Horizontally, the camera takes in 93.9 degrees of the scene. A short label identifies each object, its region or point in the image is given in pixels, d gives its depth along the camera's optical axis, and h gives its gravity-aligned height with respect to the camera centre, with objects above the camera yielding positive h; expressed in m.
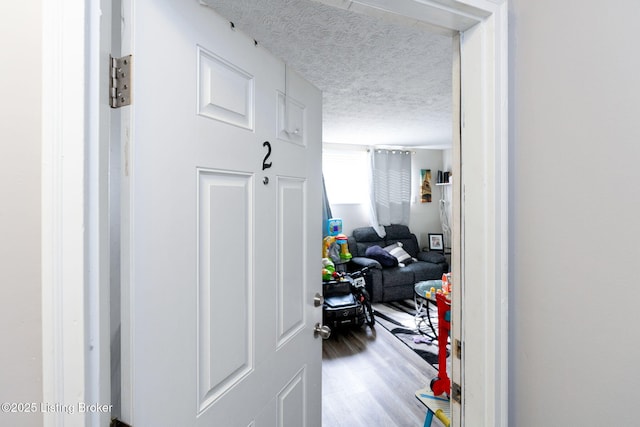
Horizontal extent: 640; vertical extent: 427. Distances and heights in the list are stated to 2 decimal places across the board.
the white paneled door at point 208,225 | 0.59 -0.03
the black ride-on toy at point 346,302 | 3.20 -1.00
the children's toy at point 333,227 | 4.51 -0.22
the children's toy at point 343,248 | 4.37 -0.52
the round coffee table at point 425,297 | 3.24 -0.88
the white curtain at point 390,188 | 5.15 +0.45
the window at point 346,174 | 4.96 +0.66
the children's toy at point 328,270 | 3.48 -0.68
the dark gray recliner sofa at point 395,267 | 4.34 -0.81
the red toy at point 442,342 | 1.43 -0.67
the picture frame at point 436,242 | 5.36 -0.53
